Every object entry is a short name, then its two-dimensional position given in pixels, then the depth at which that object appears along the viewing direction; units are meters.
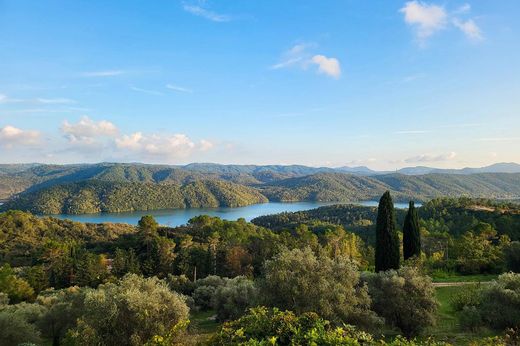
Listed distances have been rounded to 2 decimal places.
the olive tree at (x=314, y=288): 15.33
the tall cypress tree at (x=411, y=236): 36.62
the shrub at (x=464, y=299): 21.25
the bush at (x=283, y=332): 6.87
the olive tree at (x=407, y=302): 17.75
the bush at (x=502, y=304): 15.91
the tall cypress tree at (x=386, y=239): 30.77
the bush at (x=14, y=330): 16.83
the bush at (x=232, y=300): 23.72
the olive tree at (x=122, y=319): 12.99
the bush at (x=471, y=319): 16.92
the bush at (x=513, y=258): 32.75
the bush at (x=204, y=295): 31.93
